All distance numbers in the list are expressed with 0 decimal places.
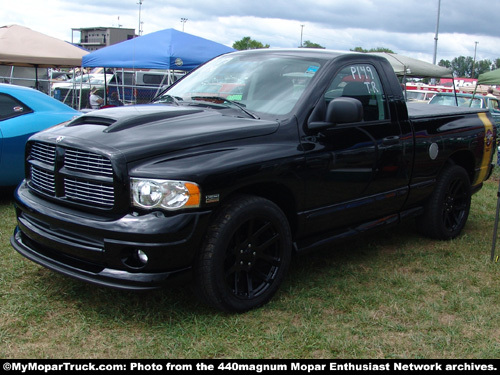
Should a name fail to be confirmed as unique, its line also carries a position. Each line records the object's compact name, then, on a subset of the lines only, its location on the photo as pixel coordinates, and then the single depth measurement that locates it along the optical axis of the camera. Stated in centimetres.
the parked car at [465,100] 1767
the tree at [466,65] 11912
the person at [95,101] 1559
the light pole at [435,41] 3703
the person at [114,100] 1769
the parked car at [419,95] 2406
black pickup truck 305
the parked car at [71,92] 1953
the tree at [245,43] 8310
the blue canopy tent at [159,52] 1225
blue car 587
